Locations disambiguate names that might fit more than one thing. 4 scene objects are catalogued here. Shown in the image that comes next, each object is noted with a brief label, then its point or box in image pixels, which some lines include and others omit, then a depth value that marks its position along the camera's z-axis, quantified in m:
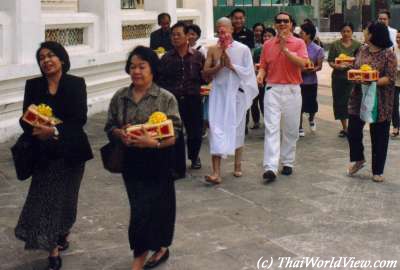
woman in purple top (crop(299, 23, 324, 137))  13.86
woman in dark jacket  6.72
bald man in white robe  10.26
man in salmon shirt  10.43
